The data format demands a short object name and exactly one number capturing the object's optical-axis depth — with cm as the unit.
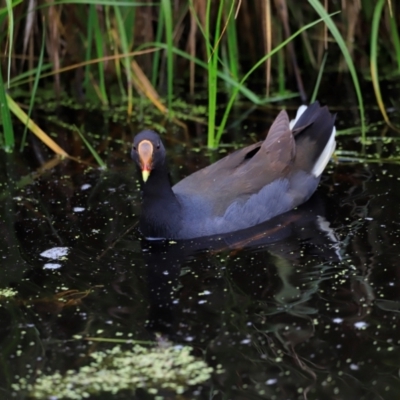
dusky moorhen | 914
